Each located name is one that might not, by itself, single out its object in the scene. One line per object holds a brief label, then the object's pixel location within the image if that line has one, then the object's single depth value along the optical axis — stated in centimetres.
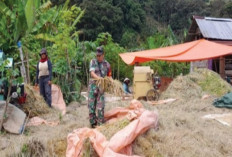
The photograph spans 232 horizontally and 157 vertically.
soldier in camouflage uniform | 472
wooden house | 1303
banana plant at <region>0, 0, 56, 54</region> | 742
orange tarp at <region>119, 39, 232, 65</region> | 895
